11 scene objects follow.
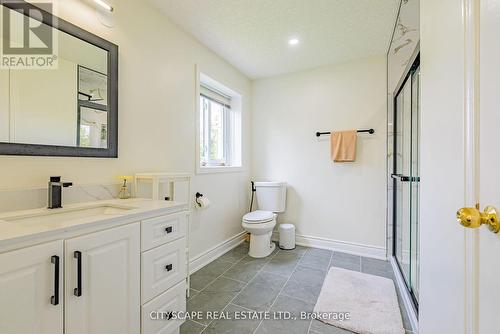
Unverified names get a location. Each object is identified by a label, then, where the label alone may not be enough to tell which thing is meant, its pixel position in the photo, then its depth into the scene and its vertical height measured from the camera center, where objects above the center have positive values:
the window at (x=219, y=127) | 2.66 +0.53
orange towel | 2.55 +0.26
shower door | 1.57 -0.10
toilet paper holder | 2.20 -0.28
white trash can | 2.77 -0.88
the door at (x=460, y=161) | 0.48 +0.02
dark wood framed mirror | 1.08 +0.45
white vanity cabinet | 0.73 -0.45
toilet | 2.47 -0.57
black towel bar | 2.51 +0.42
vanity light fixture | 1.38 +1.04
